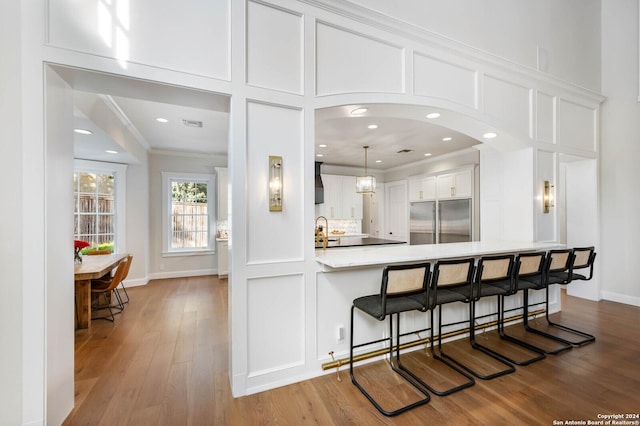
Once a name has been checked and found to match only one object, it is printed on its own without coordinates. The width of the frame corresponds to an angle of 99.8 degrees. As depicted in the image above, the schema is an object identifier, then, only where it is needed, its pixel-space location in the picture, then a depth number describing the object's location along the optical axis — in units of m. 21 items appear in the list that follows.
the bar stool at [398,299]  2.03
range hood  6.58
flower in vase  3.63
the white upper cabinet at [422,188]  6.74
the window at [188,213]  5.98
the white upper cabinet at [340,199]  7.27
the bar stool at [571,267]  2.93
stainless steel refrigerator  5.98
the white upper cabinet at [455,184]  5.87
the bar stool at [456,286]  2.26
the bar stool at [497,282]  2.49
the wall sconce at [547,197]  3.67
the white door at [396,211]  7.62
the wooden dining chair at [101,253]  4.42
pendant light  5.45
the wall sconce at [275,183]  2.20
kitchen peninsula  2.36
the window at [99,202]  4.91
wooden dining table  3.18
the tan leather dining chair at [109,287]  3.65
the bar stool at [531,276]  2.73
